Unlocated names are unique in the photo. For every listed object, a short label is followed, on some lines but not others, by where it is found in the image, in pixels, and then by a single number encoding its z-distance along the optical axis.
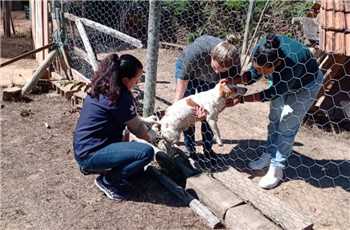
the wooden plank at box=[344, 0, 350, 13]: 4.05
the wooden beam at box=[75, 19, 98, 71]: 5.20
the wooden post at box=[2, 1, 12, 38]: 8.38
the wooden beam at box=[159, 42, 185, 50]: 7.81
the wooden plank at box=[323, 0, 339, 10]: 4.17
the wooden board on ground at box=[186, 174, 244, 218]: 3.23
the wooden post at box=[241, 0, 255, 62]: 6.50
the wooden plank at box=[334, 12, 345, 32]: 3.97
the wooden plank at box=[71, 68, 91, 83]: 5.62
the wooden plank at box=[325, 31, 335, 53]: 4.02
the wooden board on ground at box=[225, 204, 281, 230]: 3.00
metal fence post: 3.96
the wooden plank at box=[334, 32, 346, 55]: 3.96
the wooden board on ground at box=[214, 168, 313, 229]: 3.00
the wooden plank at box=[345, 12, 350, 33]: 3.92
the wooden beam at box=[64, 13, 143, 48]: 4.75
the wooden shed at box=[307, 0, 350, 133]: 3.99
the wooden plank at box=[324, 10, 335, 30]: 4.03
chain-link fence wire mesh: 3.57
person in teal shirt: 3.34
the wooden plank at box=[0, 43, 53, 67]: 5.72
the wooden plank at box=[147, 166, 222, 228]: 3.21
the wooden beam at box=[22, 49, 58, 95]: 5.65
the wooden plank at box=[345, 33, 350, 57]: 3.92
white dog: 3.56
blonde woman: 3.42
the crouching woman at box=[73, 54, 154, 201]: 3.33
